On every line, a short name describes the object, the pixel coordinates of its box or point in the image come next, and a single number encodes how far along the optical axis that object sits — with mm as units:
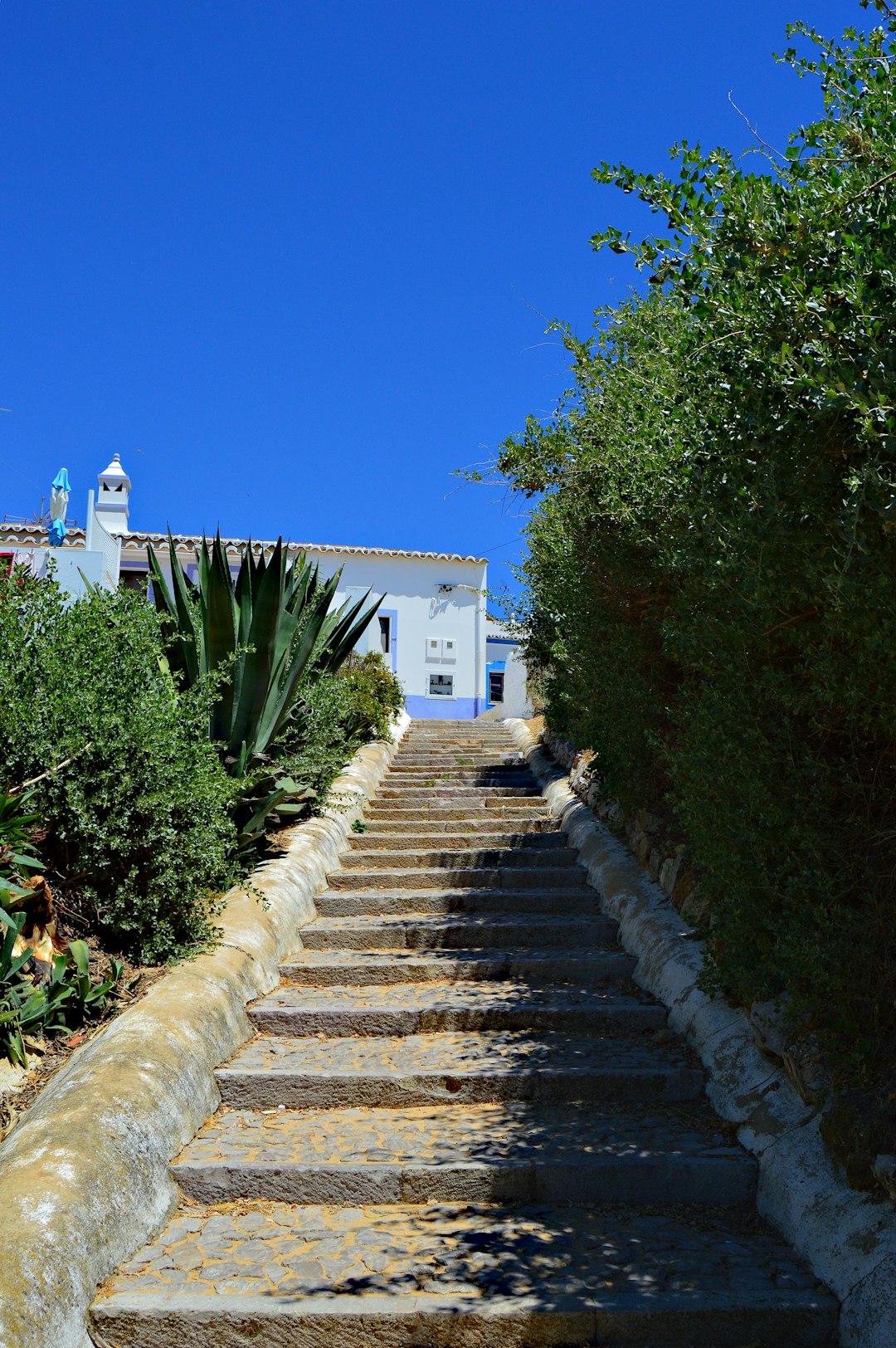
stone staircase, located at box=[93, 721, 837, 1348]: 3031
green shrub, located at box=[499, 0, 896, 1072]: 2850
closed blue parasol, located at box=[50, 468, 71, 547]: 17297
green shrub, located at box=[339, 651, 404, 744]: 11227
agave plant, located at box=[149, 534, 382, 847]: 6219
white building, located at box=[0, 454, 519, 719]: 24469
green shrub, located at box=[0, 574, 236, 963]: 4578
